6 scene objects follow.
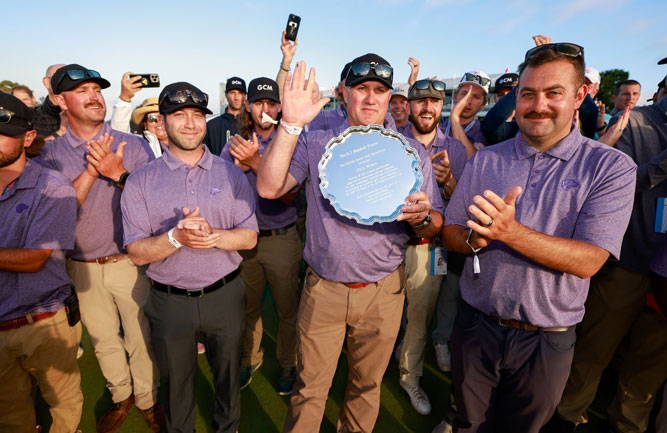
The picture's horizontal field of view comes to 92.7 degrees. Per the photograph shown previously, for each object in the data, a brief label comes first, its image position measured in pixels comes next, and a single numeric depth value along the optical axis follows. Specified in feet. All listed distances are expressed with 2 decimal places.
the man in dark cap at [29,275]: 7.20
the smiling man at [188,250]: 8.01
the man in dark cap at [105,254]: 9.36
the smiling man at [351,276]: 7.39
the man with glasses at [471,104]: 13.20
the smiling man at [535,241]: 5.63
